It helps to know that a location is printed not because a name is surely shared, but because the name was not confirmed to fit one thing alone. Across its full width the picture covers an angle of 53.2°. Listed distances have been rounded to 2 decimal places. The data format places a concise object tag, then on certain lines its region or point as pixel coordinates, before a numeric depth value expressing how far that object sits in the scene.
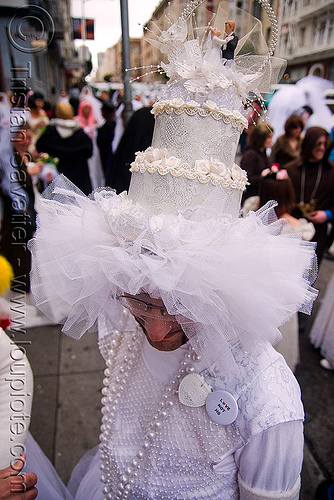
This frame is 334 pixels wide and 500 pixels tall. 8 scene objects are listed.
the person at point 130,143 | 2.57
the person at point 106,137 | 5.80
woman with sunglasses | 3.52
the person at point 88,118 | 7.89
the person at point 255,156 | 4.05
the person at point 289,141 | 4.54
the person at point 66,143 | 4.92
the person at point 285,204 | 2.62
